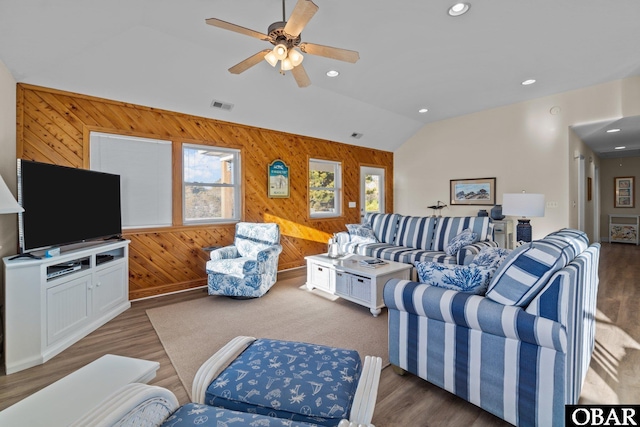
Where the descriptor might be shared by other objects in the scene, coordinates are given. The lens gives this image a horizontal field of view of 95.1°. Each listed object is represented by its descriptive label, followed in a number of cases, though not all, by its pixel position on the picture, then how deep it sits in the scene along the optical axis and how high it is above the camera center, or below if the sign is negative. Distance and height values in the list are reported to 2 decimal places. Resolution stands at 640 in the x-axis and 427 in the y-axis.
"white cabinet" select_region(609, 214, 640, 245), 8.09 -0.47
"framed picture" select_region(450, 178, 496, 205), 5.98 +0.47
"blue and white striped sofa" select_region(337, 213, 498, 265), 3.96 -0.38
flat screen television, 2.45 +0.12
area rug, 2.49 -1.12
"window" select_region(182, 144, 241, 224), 4.42 +0.51
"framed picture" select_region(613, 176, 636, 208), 8.33 +0.58
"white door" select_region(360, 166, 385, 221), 7.00 +0.61
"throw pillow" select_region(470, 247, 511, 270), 1.95 -0.31
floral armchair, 3.64 -0.68
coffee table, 3.25 -0.76
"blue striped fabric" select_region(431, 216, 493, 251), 4.10 -0.22
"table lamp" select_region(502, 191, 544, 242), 3.49 +0.06
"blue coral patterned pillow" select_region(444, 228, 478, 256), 3.85 -0.37
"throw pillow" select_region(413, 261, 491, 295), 1.77 -0.40
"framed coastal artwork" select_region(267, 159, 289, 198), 5.21 +0.65
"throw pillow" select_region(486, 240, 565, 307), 1.55 -0.33
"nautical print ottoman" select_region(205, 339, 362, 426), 1.14 -0.72
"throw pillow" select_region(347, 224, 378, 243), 4.98 -0.34
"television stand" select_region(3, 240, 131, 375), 2.25 -0.73
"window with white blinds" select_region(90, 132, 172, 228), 3.69 +0.61
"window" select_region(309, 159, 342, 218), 6.08 +0.56
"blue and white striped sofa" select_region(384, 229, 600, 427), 1.44 -0.68
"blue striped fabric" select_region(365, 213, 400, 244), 4.93 -0.21
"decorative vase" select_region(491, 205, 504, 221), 5.40 +0.00
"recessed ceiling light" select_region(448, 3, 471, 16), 2.68 +1.91
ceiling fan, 2.10 +1.39
